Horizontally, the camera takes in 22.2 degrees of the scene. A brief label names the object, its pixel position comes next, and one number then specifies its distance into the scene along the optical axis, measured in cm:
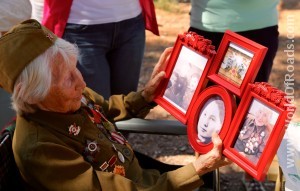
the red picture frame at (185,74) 202
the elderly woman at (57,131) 179
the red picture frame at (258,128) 175
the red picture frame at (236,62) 186
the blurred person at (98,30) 229
